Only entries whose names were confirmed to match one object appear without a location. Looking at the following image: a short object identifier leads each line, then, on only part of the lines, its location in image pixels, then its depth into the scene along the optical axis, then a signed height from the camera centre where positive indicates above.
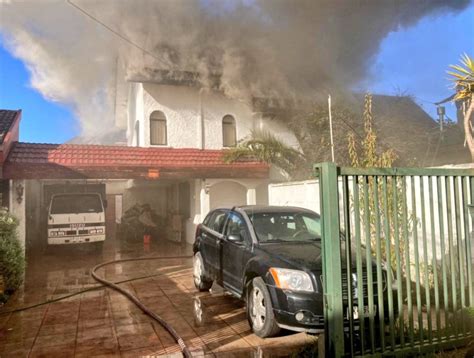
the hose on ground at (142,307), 3.62 -1.59
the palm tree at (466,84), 4.65 +1.49
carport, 9.52 +0.75
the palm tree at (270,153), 11.11 +1.38
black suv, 3.65 -0.83
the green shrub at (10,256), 5.66 -0.90
